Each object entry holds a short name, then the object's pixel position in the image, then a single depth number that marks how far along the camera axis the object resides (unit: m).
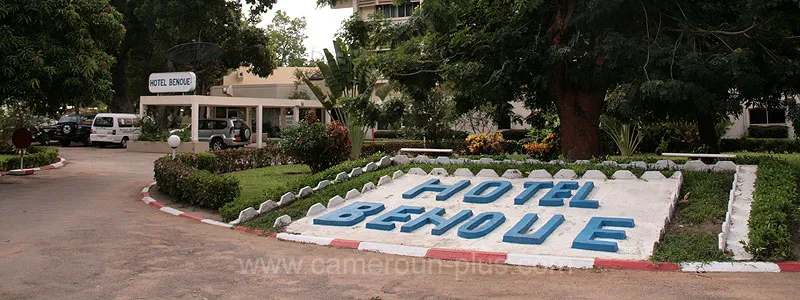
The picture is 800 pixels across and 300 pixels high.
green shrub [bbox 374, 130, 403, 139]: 33.45
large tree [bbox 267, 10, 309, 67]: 63.81
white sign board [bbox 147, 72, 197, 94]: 26.53
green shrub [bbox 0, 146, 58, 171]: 18.14
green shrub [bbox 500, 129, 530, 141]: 28.41
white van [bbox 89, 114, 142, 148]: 29.66
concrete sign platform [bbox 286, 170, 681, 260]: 7.82
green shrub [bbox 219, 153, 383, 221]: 10.30
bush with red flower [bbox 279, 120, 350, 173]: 16.19
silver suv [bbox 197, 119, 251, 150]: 27.95
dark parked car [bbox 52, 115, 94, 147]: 30.94
